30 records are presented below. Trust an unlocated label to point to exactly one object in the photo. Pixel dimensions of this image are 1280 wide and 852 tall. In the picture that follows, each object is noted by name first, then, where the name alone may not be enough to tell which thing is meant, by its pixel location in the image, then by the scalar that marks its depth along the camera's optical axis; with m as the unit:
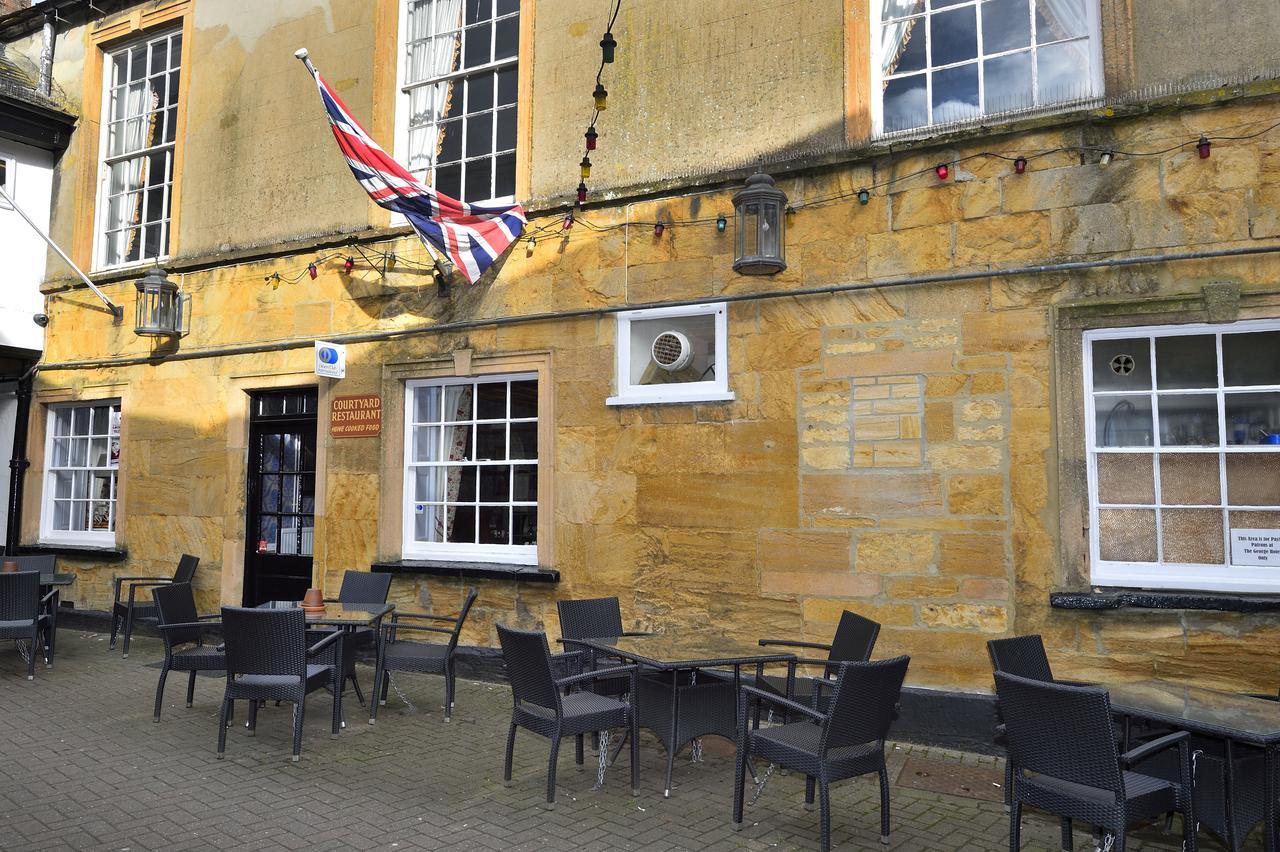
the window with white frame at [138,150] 10.77
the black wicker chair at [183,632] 6.09
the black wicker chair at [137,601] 8.88
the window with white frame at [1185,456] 5.54
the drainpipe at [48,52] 11.46
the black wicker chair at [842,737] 4.09
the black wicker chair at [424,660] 6.41
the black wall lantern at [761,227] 6.53
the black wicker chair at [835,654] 5.29
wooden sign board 8.62
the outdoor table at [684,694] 4.98
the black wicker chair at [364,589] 7.50
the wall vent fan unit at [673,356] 7.02
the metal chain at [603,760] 5.04
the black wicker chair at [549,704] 4.77
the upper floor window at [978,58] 6.26
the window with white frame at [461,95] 8.48
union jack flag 7.35
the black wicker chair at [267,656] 5.45
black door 9.28
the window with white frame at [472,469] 8.05
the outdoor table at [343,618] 6.06
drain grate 5.13
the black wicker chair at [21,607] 7.58
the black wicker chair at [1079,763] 3.54
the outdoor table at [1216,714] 3.69
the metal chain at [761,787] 4.82
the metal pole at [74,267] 9.69
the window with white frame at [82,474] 10.81
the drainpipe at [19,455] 11.16
